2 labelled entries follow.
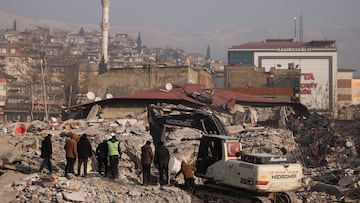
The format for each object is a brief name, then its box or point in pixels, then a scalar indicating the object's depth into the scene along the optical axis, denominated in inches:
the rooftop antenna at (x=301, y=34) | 5885.8
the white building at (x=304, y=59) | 3479.3
